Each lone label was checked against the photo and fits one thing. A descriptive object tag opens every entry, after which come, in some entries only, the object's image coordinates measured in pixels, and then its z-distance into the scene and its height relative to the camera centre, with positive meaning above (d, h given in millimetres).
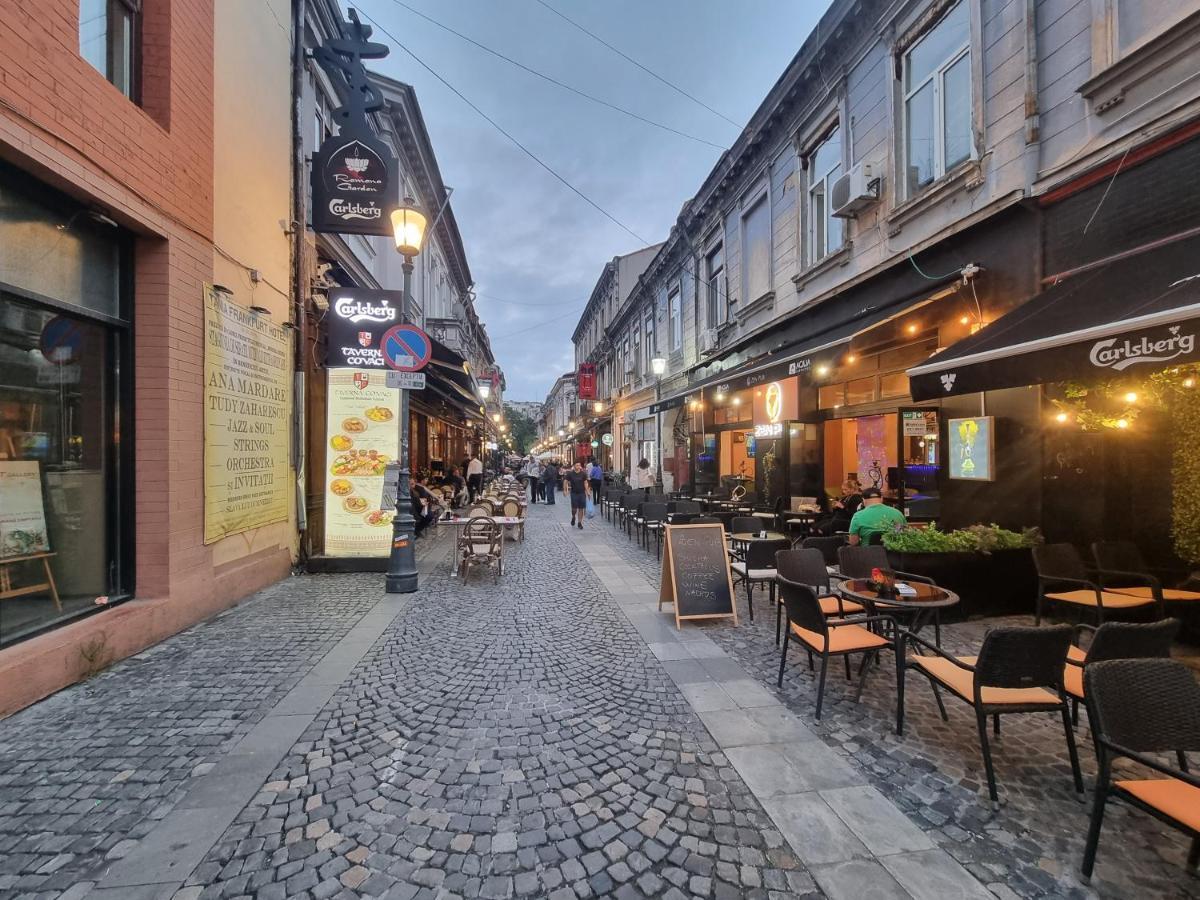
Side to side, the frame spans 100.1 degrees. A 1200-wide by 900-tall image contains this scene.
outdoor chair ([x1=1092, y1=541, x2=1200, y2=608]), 5062 -1244
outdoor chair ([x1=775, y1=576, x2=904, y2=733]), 3721 -1511
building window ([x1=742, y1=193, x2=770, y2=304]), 12562 +5285
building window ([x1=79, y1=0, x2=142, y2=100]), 4797 +4187
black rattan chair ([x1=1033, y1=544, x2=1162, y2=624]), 5023 -1358
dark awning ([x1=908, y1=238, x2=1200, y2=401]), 3555 +933
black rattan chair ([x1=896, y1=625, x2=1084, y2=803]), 2838 -1283
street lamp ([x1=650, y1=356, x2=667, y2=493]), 16875 +1221
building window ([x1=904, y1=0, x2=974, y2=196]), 7211 +5347
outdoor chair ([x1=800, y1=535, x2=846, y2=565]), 6273 -1219
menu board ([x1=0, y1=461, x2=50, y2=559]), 4215 -489
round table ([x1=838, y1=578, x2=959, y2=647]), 3985 -1226
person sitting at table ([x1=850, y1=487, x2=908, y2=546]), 6145 -886
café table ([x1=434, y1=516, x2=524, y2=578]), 8634 -1395
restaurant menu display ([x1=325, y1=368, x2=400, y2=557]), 8164 -47
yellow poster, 5969 +483
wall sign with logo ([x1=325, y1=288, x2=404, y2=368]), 8188 +2124
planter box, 5828 -1512
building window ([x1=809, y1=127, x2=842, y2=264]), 10070 +5359
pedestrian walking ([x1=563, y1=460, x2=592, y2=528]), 14500 -1251
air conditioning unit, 8586 +4536
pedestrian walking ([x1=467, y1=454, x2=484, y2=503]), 18250 -857
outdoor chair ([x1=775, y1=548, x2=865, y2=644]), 5004 -1234
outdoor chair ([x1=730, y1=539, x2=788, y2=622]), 6336 -1480
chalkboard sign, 5957 -1491
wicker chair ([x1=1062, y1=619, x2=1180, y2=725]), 2768 -1078
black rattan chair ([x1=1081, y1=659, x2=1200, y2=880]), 2207 -1261
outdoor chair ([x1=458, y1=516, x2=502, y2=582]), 8156 -1525
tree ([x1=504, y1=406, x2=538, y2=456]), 64069 +3167
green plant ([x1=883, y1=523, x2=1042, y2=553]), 5859 -1077
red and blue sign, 7168 +1499
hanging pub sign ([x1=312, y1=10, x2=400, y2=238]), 7883 +4504
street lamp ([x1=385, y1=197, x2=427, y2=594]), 7238 -844
